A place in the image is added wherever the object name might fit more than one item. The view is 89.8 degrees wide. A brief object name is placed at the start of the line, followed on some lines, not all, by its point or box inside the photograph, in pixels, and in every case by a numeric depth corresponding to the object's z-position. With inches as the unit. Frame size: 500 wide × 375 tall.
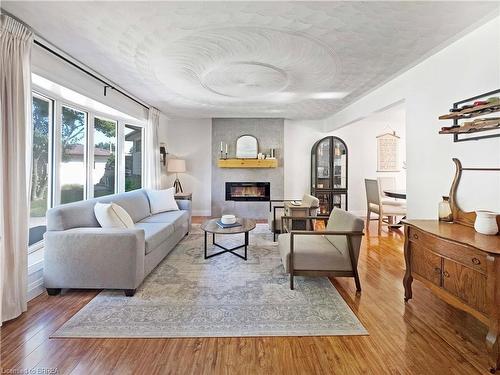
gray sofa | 95.2
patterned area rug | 76.3
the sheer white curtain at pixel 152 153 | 210.6
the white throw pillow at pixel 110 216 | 108.8
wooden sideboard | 62.6
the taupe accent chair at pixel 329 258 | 99.8
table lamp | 234.7
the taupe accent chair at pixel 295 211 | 171.2
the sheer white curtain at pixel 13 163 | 80.0
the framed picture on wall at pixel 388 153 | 262.5
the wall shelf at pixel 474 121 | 79.7
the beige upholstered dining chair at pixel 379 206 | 188.1
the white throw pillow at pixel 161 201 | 175.2
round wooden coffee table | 126.9
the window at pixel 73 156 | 136.2
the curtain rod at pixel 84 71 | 100.4
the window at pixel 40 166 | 118.3
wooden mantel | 248.5
